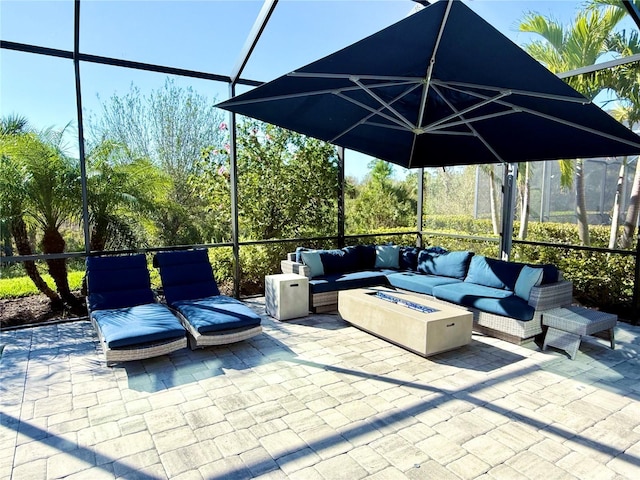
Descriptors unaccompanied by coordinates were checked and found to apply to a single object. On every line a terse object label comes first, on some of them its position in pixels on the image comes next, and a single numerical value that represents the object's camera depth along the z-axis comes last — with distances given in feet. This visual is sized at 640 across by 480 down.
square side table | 19.06
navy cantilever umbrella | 10.56
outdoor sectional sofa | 15.78
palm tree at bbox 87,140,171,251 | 20.54
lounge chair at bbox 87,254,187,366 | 13.04
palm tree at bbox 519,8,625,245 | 22.45
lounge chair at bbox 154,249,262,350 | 14.52
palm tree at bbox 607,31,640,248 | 20.44
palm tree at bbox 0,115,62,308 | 18.33
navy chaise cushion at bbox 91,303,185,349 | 12.94
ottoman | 14.46
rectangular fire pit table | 14.19
